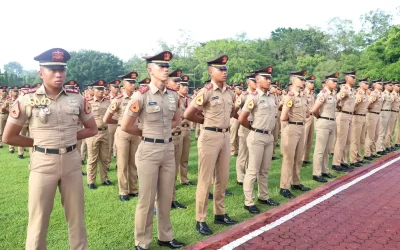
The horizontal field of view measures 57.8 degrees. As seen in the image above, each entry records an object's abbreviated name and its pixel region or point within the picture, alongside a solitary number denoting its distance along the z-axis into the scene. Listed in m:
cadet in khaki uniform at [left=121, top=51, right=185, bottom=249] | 4.02
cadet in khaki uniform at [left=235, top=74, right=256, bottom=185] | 7.21
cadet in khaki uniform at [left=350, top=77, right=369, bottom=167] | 9.03
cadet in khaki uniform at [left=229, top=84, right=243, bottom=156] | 9.81
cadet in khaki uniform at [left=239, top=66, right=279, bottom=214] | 5.59
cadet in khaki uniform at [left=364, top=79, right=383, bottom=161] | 9.81
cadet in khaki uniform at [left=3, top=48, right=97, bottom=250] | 3.29
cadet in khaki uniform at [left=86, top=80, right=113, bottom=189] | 6.86
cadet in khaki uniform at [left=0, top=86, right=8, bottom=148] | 11.34
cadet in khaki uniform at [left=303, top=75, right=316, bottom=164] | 8.93
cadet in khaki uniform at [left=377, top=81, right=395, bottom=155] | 10.62
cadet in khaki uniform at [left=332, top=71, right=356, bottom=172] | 8.24
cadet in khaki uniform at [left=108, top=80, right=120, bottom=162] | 8.10
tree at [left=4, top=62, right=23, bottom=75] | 155.88
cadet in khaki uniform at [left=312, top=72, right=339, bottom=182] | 7.48
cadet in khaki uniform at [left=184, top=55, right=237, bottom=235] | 4.77
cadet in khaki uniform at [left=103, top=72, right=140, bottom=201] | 6.19
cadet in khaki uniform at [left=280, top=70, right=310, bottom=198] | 6.45
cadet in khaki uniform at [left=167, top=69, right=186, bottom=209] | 6.29
